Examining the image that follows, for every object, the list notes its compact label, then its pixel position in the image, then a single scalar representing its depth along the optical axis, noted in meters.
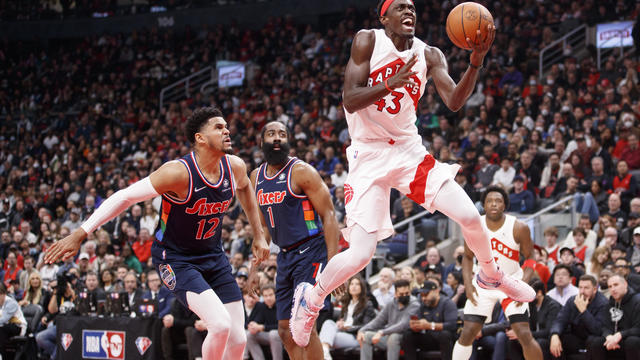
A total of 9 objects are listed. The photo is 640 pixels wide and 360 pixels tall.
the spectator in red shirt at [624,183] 12.09
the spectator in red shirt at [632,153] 13.01
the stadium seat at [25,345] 12.82
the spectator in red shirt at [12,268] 15.90
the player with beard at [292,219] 7.15
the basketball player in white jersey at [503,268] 7.97
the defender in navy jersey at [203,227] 5.96
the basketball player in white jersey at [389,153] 5.39
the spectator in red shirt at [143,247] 15.76
